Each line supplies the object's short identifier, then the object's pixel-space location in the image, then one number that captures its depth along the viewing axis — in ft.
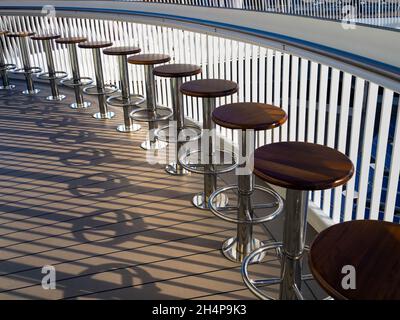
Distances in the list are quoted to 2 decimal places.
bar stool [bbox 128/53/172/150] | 12.60
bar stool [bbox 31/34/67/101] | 18.48
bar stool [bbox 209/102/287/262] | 7.29
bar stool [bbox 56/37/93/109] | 17.16
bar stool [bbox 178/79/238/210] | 9.14
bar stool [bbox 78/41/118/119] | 16.16
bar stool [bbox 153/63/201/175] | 10.91
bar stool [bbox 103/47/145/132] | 14.52
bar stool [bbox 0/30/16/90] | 21.45
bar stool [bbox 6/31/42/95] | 19.67
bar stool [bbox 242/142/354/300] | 5.18
